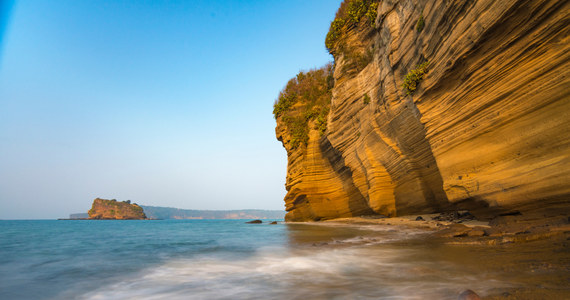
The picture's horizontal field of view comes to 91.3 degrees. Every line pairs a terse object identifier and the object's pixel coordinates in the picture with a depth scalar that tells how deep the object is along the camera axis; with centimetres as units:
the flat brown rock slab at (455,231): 769
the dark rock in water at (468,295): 280
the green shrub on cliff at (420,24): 1090
